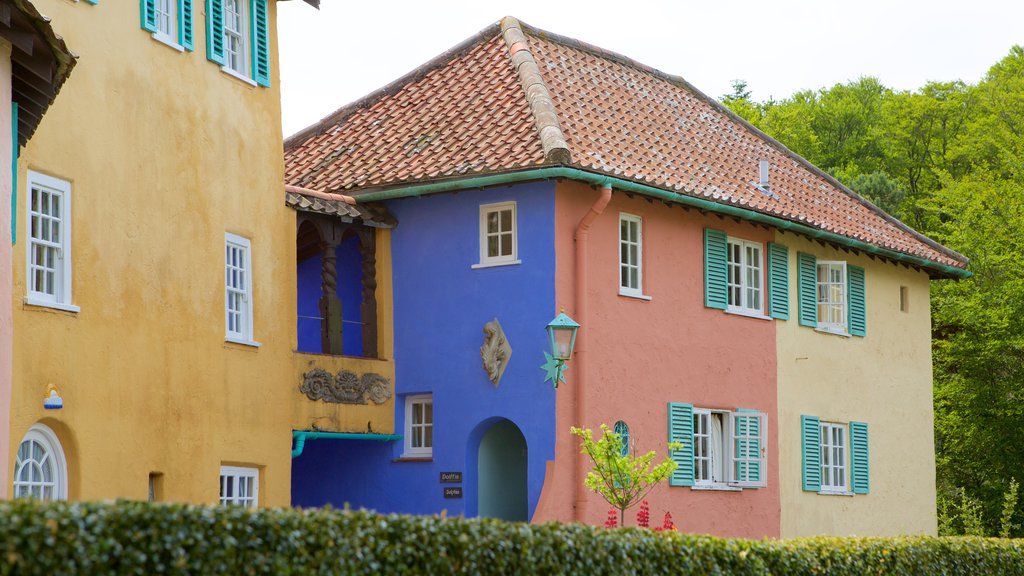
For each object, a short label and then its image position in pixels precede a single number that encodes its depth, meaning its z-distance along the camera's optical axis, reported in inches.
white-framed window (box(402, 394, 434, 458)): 872.3
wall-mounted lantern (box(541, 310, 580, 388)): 789.2
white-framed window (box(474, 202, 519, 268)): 840.3
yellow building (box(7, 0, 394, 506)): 629.9
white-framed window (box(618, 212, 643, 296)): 865.5
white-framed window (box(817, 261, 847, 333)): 1035.3
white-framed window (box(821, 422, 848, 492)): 1019.3
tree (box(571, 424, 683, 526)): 757.3
